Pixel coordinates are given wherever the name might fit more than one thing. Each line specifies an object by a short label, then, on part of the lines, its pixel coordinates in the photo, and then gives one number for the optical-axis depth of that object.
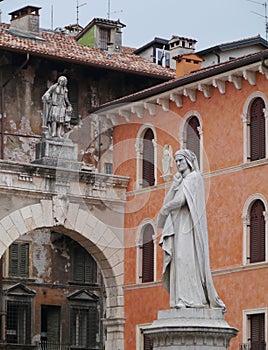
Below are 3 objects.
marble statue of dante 19.91
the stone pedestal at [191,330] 19.62
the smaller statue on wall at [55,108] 38.31
